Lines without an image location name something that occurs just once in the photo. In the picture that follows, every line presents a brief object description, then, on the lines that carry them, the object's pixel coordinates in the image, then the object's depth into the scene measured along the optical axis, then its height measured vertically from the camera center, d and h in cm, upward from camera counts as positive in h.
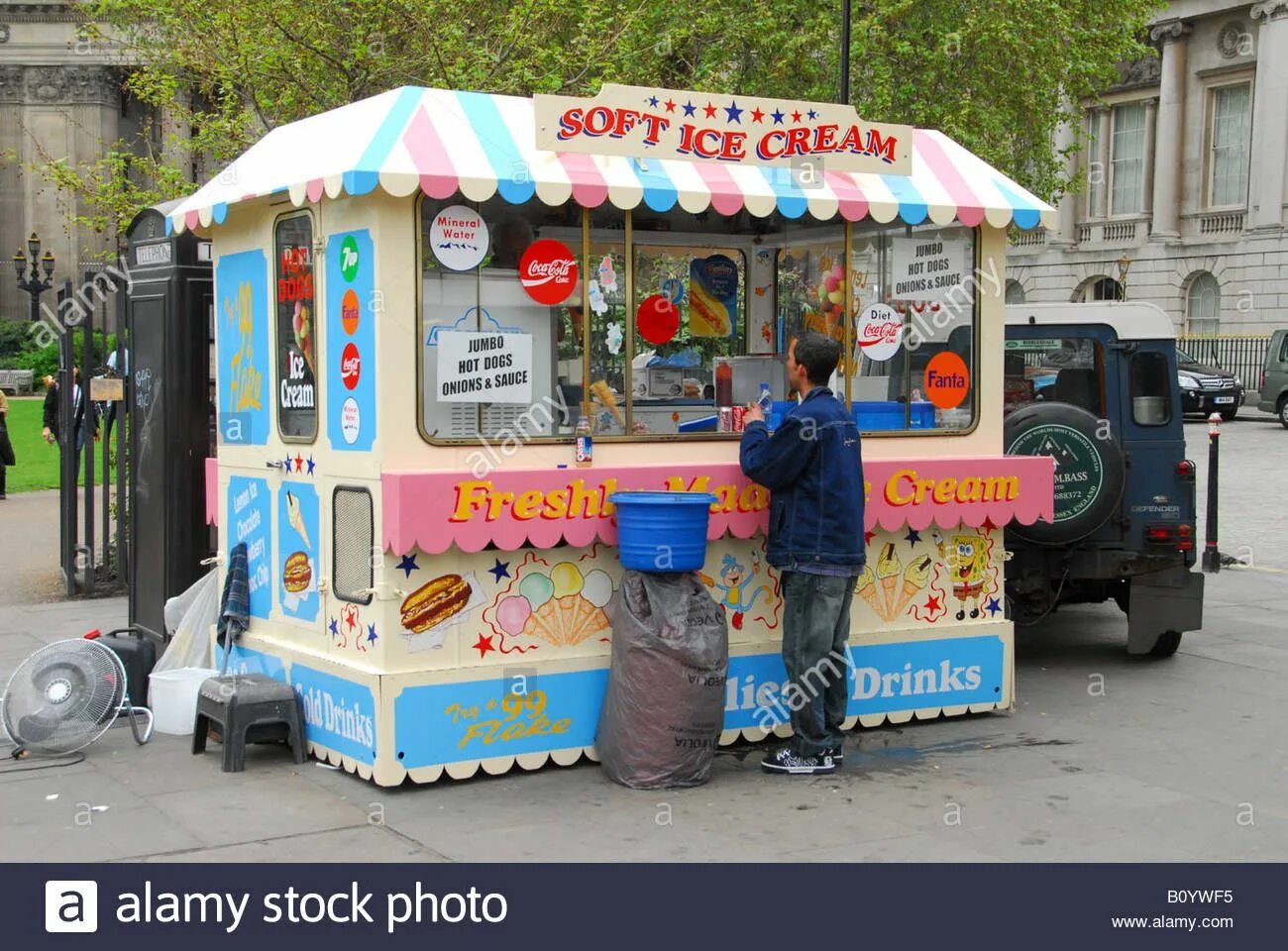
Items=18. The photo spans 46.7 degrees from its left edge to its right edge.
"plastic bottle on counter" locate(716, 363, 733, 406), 849 -2
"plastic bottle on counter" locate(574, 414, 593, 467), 714 -31
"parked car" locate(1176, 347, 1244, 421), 3434 -19
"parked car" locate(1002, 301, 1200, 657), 925 -51
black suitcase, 824 -155
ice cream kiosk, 677 -6
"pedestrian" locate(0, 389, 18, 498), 2100 -98
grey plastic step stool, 715 -162
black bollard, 1340 -121
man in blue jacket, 704 -72
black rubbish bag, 679 -138
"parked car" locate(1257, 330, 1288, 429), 3206 +0
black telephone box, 910 -18
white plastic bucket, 800 -172
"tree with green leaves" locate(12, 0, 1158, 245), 1400 +363
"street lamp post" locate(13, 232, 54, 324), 3168 +258
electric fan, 741 -160
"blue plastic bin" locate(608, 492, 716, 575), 684 -69
